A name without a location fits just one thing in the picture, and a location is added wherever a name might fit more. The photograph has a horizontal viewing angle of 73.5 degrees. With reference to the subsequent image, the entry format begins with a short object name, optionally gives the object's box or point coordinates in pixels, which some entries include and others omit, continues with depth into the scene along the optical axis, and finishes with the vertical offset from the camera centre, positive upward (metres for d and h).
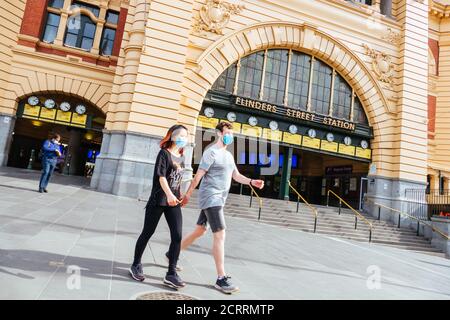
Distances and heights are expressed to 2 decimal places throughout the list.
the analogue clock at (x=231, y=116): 16.72 +4.09
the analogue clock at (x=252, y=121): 17.22 +4.09
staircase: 13.05 -0.94
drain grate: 3.10 -1.20
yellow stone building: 14.53 +6.07
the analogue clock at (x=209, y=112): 16.30 +4.06
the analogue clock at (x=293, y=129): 18.14 +4.17
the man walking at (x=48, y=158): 9.70 +0.33
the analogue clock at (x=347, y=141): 19.25 +4.07
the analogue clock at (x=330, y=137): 18.98 +4.13
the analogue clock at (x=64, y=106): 17.44 +3.65
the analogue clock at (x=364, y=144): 19.48 +4.06
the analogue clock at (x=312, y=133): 18.55 +4.14
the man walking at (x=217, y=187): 3.73 +0.01
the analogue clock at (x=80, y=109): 17.62 +3.66
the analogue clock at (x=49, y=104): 17.17 +3.64
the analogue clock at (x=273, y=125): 17.68 +4.13
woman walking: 3.53 -0.27
